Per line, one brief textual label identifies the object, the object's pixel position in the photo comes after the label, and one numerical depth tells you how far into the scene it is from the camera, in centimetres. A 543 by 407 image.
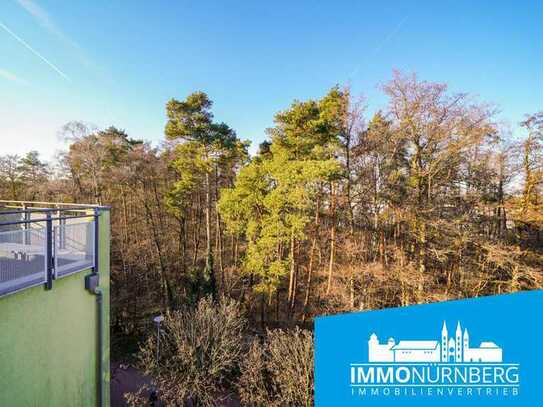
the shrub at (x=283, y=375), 632
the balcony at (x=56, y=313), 301
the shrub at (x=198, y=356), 751
